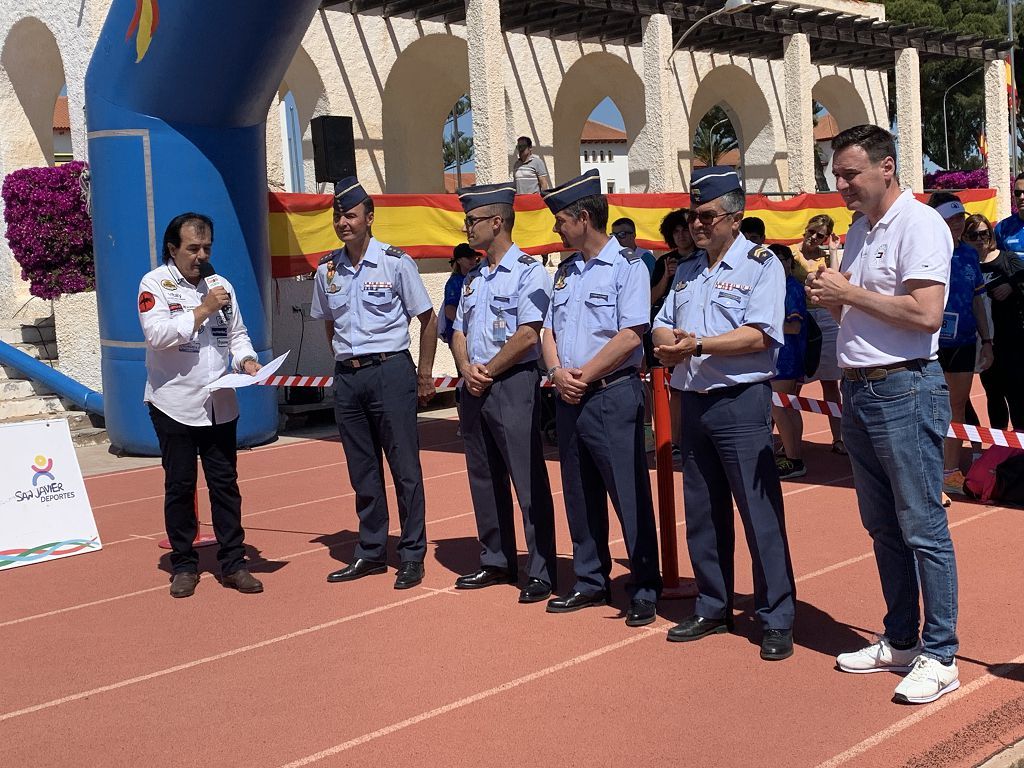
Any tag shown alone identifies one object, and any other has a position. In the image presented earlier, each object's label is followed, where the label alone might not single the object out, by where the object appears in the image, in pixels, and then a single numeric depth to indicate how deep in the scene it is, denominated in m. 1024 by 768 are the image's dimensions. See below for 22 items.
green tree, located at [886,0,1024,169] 51.84
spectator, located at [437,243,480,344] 11.25
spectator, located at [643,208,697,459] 9.88
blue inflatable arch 10.65
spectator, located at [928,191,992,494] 8.55
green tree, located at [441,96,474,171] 89.88
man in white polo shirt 4.54
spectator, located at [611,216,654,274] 10.27
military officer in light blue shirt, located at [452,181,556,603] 6.23
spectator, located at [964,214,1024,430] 8.32
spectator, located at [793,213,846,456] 9.85
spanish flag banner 13.34
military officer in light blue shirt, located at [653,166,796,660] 5.18
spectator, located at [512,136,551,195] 17.86
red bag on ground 8.19
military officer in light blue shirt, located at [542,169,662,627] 5.76
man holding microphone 6.73
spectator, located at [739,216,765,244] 9.09
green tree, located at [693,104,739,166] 70.31
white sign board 8.12
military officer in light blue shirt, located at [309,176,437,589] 6.85
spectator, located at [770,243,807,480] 9.34
